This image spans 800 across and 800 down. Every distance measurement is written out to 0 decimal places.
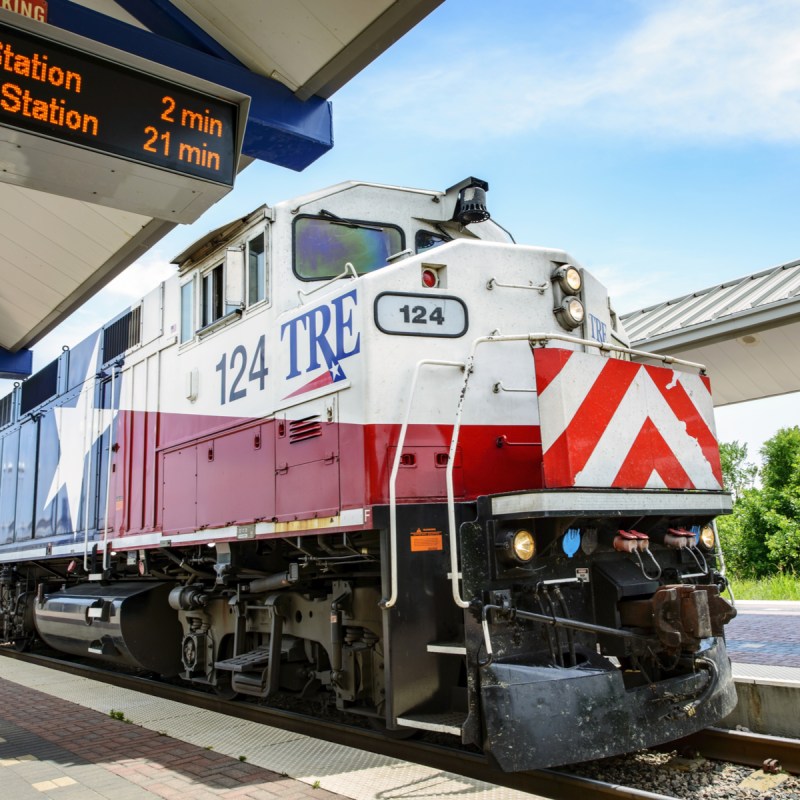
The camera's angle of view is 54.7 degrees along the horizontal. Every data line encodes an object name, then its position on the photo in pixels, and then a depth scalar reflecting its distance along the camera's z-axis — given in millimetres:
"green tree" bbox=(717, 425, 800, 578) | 17953
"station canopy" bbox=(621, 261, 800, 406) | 8898
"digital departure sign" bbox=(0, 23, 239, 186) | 4660
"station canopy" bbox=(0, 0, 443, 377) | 4738
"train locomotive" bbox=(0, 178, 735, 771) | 3920
